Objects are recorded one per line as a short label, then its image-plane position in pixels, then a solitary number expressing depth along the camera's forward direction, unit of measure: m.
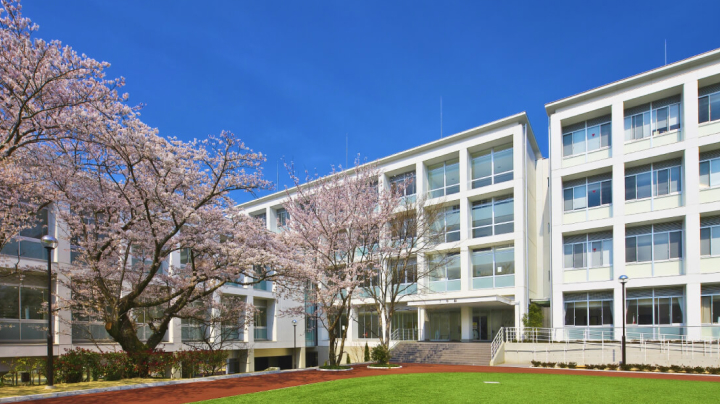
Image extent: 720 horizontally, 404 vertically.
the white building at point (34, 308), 20.78
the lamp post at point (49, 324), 13.41
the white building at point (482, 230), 31.09
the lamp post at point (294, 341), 38.46
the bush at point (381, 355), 23.22
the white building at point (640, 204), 25.09
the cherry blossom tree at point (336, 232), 21.19
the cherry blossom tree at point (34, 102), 12.39
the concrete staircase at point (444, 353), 27.30
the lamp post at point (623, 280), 21.72
